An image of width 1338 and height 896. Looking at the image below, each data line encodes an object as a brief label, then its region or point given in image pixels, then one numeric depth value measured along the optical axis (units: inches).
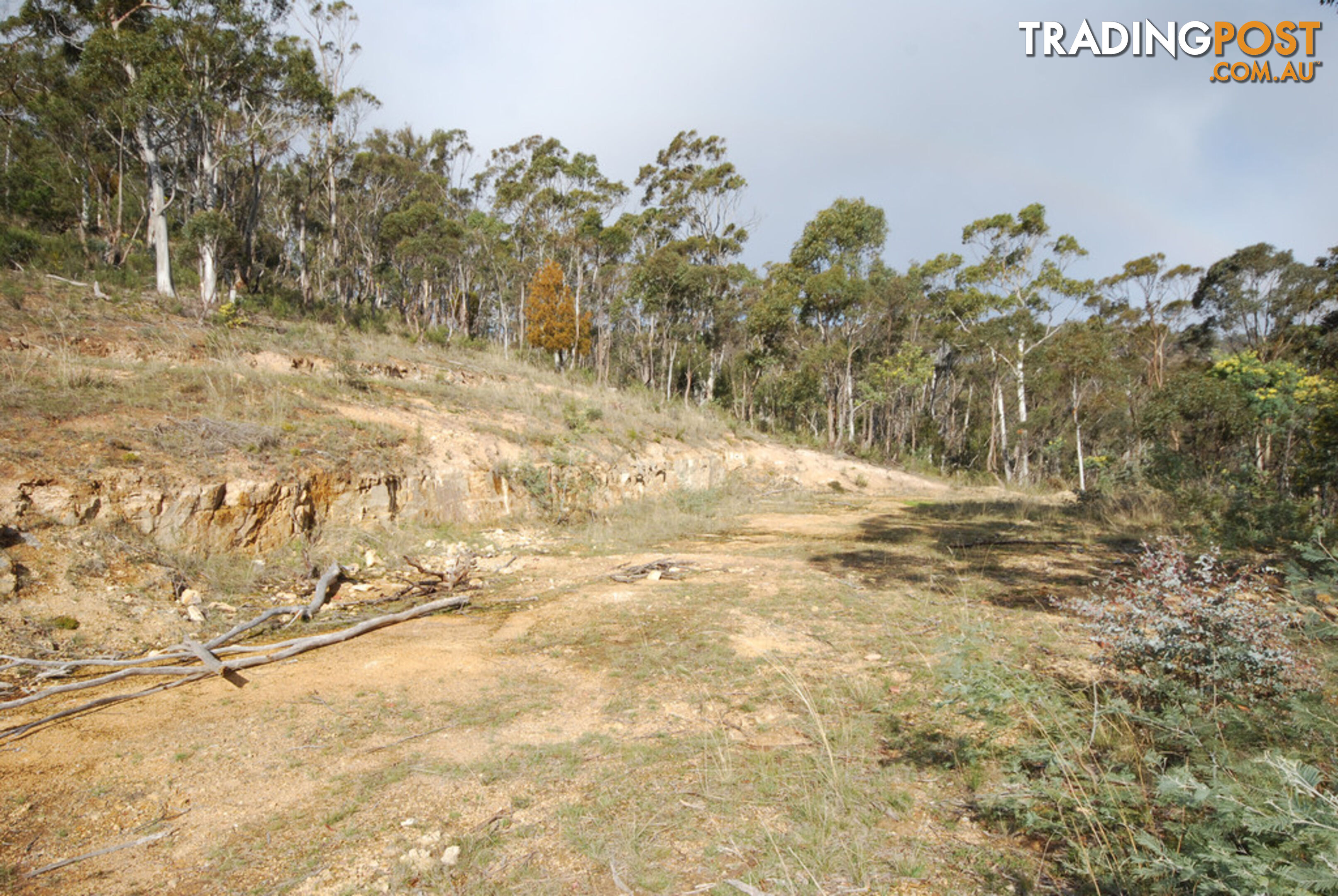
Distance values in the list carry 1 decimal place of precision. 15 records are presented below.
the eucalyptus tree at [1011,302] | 983.0
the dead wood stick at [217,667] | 163.2
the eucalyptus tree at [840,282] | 1071.6
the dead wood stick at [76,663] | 151.6
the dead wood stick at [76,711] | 129.7
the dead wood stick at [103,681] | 138.2
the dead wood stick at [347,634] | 174.1
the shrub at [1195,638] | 106.2
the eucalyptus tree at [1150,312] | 1148.5
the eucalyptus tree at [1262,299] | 990.4
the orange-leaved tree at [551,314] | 1222.3
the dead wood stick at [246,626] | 181.9
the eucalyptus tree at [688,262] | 1093.8
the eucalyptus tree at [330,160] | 1032.8
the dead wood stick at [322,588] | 218.5
